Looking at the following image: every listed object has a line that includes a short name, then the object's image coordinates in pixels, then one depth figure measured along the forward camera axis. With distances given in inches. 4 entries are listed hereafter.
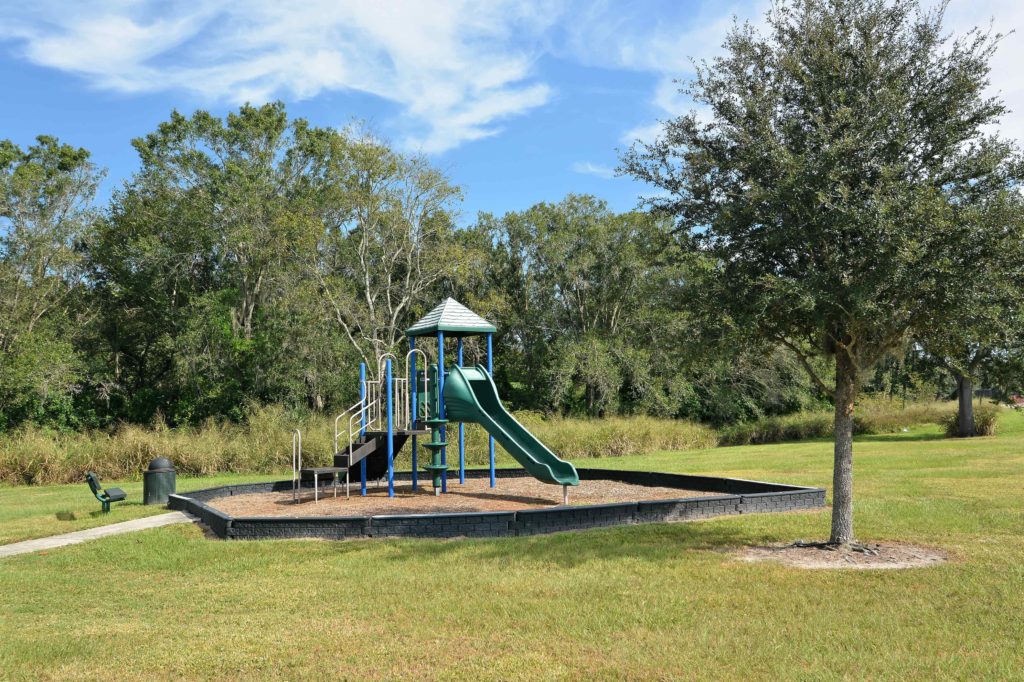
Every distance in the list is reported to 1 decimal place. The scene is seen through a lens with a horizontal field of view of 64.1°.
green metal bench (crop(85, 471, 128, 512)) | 536.7
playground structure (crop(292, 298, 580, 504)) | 549.6
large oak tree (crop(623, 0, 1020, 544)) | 318.0
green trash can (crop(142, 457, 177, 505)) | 582.2
